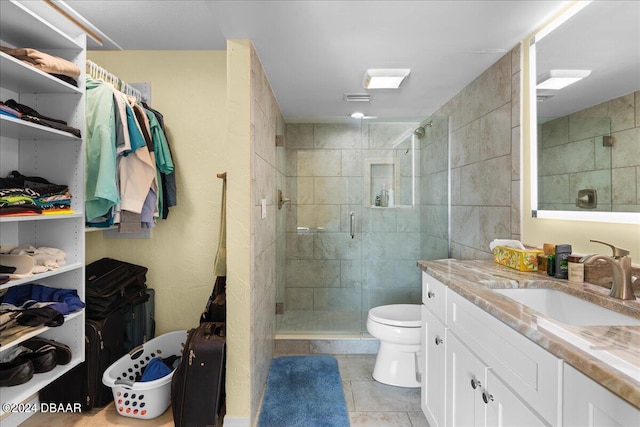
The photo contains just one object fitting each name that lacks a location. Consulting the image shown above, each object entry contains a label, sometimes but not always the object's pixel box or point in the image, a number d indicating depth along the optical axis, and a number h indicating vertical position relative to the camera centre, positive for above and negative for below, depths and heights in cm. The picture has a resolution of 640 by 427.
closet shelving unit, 179 +25
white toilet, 238 -100
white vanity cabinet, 94 -56
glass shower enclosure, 312 -8
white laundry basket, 202 -107
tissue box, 162 -24
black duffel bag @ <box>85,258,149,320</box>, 216 -50
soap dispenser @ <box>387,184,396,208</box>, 319 +10
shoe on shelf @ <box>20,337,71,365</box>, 177 -70
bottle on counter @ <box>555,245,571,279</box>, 147 -22
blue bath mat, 205 -125
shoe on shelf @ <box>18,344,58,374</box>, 166 -72
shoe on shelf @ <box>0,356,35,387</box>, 151 -71
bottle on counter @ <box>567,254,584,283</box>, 140 -25
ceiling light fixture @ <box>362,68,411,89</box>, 230 +91
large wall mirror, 125 +39
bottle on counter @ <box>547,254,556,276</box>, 151 -25
